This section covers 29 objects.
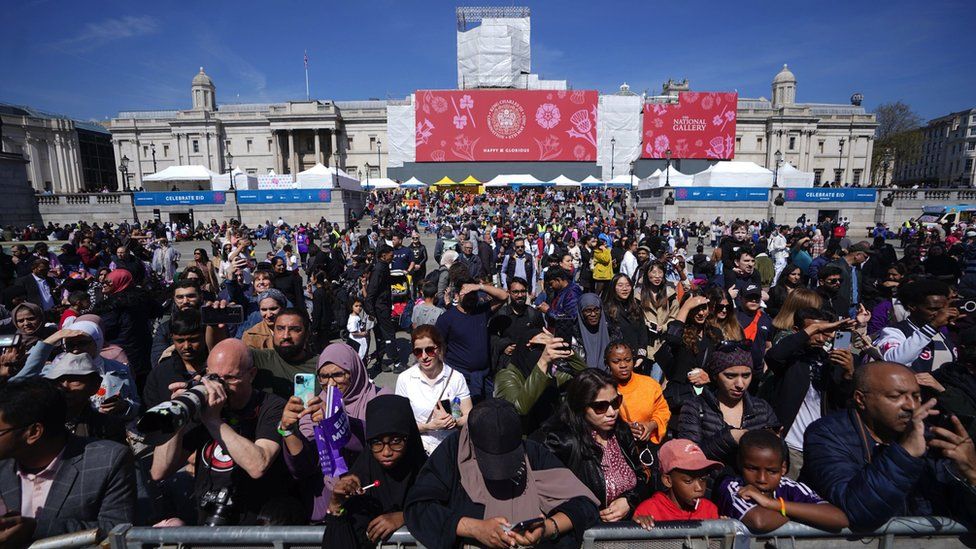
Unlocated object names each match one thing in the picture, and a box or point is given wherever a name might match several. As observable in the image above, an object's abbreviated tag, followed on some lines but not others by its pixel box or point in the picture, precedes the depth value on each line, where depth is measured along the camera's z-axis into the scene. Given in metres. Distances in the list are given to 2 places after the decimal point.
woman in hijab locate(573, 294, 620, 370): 4.17
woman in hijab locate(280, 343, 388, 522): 2.31
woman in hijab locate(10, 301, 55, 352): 4.30
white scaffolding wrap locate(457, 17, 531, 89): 56.44
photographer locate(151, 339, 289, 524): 2.28
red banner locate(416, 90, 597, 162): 51.47
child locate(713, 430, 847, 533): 2.09
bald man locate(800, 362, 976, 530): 1.98
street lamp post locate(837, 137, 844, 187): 62.88
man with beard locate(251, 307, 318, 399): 3.44
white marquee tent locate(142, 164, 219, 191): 31.95
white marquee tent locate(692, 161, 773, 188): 28.02
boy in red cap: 2.32
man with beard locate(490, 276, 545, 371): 4.34
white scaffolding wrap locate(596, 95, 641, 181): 54.25
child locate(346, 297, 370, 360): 6.59
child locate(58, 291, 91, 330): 5.08
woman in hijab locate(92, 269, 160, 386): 4.92
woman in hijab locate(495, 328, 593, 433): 3.03
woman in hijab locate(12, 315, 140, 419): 3.18
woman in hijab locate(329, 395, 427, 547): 2.06
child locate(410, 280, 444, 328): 5.59
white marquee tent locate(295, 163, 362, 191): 29.80
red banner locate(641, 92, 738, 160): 52.31
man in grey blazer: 2.07
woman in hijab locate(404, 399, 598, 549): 1.95
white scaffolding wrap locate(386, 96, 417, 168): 54.94
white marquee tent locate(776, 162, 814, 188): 28.62
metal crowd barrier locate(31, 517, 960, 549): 2.04
